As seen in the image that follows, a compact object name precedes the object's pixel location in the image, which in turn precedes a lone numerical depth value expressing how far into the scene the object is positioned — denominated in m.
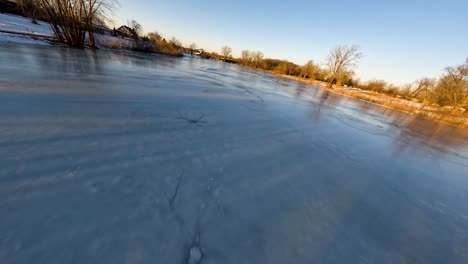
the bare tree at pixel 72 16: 10.52
